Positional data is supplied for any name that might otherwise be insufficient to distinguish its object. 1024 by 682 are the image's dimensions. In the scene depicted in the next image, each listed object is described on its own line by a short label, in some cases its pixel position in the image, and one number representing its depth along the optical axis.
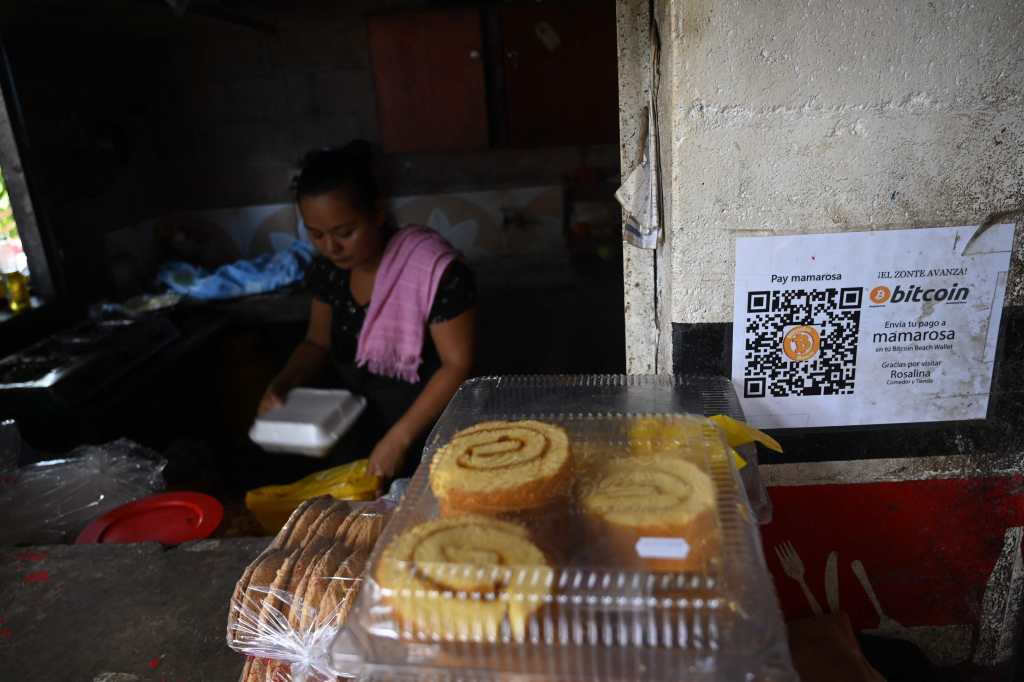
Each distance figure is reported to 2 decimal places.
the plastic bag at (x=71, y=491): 1.90
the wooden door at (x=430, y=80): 3.96
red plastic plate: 1.75
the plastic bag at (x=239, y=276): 4.22
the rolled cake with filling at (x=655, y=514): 0.81
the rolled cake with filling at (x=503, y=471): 0.91
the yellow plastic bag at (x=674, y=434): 1.05
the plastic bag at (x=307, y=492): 2.00
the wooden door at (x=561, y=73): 3.95
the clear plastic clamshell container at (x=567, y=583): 0.76
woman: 2.42
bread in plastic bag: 0.98
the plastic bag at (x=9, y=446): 2.06
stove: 2.72
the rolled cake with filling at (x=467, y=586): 0.77
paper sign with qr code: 1.35
